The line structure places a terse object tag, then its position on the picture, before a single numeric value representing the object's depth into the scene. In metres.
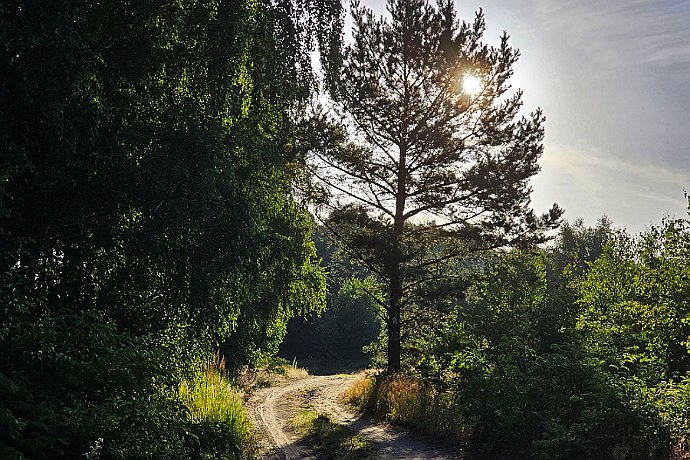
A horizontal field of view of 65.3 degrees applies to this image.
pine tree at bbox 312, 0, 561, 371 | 18.09
